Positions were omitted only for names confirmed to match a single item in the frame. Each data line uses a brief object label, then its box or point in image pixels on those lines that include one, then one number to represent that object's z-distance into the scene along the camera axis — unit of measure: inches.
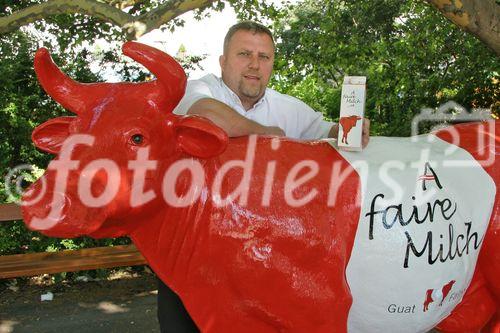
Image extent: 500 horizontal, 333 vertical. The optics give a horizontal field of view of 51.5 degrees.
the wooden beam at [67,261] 183.3
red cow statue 65.9
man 96.3
